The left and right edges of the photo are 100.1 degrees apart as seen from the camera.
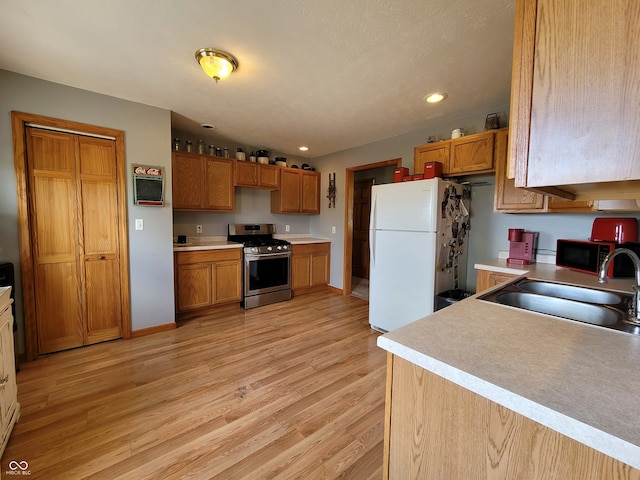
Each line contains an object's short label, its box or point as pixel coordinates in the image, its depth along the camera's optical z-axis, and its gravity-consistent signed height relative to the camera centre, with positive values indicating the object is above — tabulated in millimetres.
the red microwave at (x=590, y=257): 1768 -210
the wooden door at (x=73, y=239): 2307 -154
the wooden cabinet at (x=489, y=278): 2240 -438
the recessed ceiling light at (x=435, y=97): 2369 +1165
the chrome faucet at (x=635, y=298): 963 -252
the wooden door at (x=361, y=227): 5566 -45
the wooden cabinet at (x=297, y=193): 4324 +528
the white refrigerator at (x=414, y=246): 2547 -209
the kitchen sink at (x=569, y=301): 1121 -357
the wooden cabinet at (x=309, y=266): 4227 -684
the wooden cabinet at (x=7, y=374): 1416 -853
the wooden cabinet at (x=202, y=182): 3334 +540
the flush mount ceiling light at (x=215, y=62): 1799 +1115
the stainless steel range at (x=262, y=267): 3691 -610
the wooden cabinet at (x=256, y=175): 3835 +726
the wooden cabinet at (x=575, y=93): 421 +232
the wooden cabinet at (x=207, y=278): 3211 -691
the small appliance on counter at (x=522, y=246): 2438 -173
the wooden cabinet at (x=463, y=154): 2504 +734
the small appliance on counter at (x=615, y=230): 1827 -8
